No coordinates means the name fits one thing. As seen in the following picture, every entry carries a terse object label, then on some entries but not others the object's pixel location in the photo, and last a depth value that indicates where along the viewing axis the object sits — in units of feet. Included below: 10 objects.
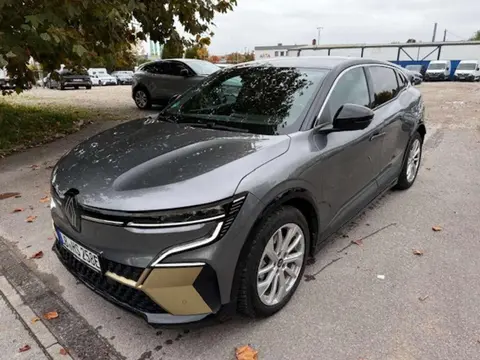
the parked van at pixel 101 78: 124.16
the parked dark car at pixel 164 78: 35.14
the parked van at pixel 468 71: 117.39
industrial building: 140.77
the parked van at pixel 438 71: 121.80
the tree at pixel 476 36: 270.18
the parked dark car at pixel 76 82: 86.33
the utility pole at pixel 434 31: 239.91
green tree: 14.89
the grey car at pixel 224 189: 6.25
